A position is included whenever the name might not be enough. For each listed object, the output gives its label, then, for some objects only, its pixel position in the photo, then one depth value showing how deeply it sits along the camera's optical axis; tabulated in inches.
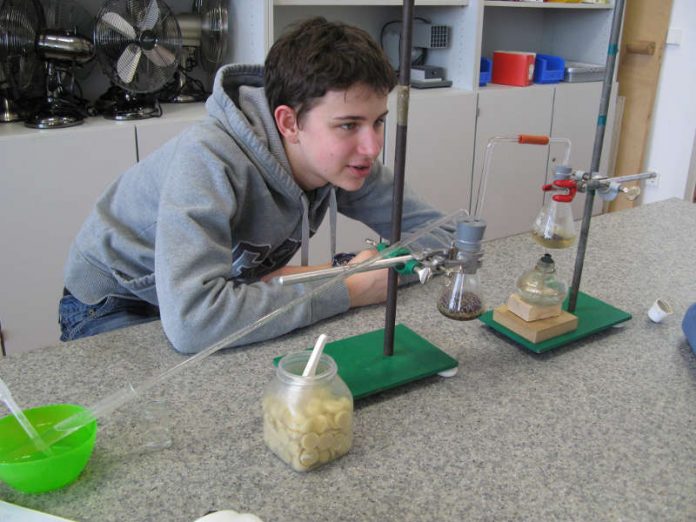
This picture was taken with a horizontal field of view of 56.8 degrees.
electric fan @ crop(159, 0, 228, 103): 89.0
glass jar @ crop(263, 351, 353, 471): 27.4
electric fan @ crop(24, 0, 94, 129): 73.9
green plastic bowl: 25.3
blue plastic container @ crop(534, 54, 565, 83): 120.0
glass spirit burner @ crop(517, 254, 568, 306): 38.0
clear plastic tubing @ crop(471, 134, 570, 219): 37.6
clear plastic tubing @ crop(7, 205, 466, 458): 27.7
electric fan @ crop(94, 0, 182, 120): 75.3
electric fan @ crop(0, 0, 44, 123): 71.4
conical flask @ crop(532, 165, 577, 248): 38.6
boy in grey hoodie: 38.4
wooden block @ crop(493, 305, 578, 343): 37.9
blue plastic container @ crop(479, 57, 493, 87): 115.6
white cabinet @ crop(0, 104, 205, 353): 72.4
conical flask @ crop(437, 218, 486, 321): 31.8
